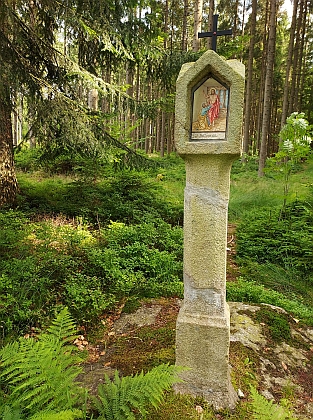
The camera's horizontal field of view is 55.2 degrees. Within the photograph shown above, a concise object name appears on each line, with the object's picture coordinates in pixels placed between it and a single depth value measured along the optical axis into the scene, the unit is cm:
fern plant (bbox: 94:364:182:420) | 196
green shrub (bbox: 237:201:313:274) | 579
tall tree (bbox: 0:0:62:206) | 515
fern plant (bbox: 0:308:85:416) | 198
